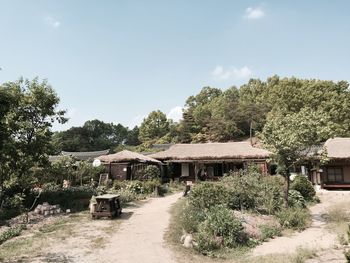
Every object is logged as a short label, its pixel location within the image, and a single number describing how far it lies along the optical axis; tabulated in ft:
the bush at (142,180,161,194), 76.74
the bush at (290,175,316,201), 69.62
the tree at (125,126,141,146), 266.57
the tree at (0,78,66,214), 52.42
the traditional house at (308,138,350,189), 84.84
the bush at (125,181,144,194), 75.87
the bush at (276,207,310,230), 48.47
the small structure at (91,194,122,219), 49.09
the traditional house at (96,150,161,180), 91.04
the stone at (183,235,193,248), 36.88
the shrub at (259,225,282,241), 42.94
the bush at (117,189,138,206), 66.00
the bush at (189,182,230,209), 48.52
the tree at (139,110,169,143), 212.43
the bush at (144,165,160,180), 89.86
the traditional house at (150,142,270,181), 99.45
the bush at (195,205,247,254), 36.81
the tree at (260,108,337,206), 53.98
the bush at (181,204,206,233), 41.82
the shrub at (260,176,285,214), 54.95
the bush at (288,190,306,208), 60.77
